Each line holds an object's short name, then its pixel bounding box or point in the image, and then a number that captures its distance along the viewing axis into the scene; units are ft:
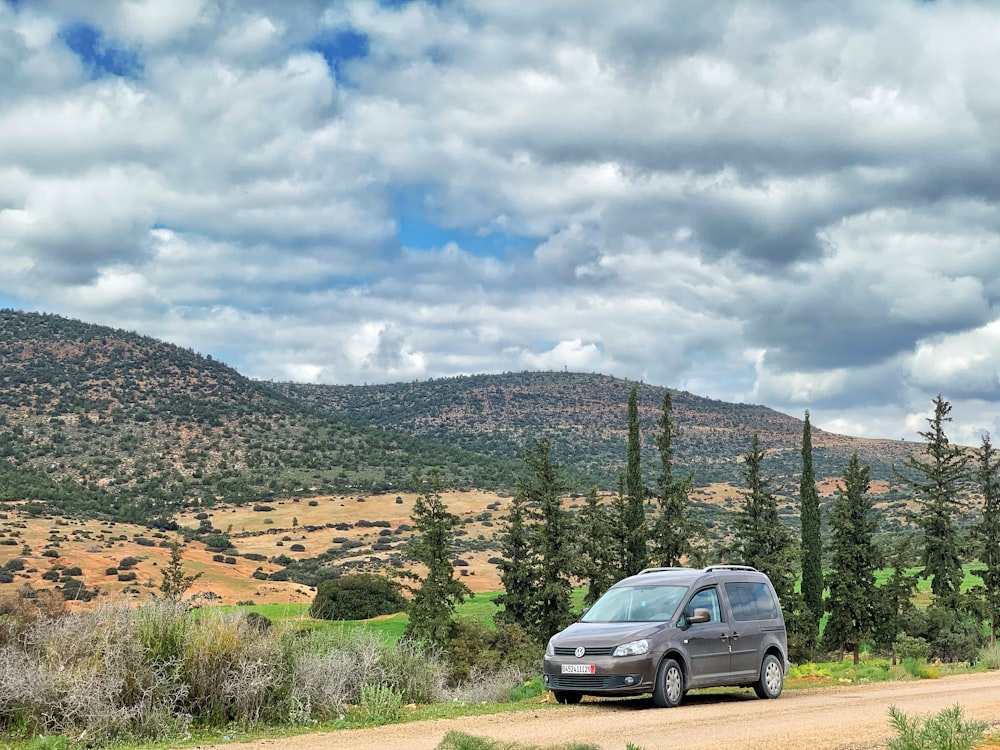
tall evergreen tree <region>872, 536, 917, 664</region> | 158.20
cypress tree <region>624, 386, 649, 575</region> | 148.46
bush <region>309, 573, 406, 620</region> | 175.11
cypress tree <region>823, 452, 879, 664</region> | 160.25
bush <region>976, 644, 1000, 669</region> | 88.02
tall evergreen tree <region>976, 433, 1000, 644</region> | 159.22
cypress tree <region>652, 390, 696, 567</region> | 151.33
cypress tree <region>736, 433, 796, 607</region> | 153.99
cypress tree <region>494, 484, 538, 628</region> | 124.77
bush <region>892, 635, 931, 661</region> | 148.46
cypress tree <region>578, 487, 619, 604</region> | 132.05
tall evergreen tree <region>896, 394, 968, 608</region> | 158.30
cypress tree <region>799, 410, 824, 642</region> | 179.01
